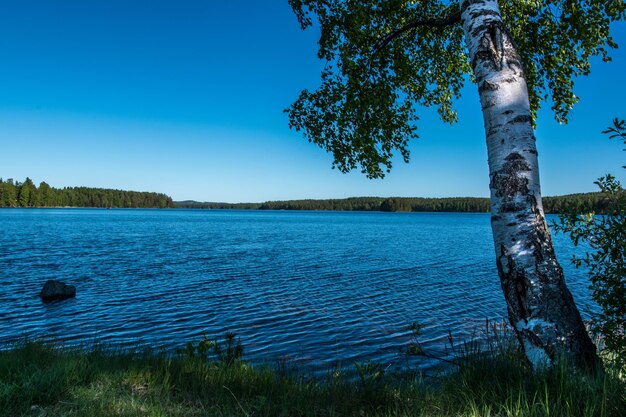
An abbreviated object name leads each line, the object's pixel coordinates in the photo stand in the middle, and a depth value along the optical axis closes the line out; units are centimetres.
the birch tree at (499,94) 449
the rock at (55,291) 1833
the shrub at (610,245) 475
